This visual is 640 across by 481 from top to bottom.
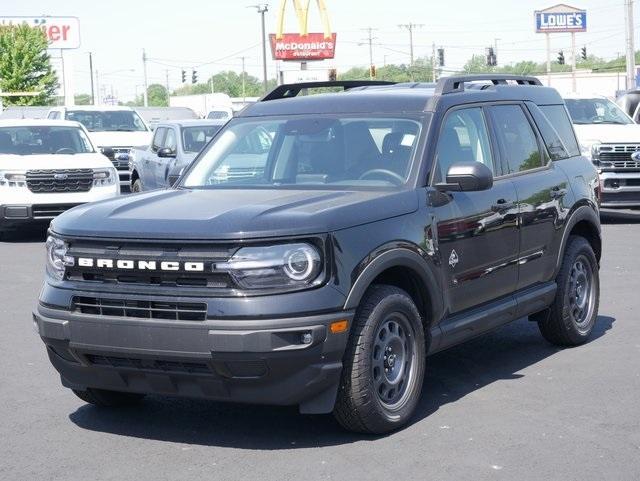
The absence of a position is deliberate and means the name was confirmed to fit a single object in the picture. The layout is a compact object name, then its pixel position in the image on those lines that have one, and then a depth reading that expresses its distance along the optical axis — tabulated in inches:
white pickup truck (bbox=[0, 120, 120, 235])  647.8
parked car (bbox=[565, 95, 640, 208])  701.3
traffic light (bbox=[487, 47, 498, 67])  2293.3
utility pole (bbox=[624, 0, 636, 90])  1523.1
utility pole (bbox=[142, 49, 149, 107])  5079.7
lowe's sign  3420.3
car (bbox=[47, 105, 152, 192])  938.1
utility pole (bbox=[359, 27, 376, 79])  4535.4
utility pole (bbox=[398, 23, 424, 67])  3814.0
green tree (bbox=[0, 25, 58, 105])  2672.2
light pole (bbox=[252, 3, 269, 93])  3097.9
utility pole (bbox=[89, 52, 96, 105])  4339.6
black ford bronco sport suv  218.2
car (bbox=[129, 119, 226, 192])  738.8
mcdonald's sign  2561.5
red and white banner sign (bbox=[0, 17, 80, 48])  3014.3
